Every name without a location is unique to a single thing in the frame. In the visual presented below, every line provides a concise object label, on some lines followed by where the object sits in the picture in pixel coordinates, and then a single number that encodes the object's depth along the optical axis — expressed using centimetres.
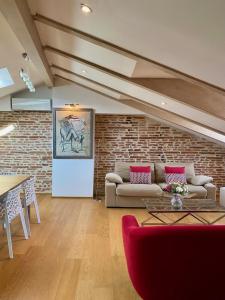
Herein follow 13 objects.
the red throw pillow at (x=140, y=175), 434
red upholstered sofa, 147
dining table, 237
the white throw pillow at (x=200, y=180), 423
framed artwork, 457
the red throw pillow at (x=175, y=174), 438
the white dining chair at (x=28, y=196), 300
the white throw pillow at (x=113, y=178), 417
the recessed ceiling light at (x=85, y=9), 168
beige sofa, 397
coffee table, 284
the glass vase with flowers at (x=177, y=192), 297
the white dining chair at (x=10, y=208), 239
